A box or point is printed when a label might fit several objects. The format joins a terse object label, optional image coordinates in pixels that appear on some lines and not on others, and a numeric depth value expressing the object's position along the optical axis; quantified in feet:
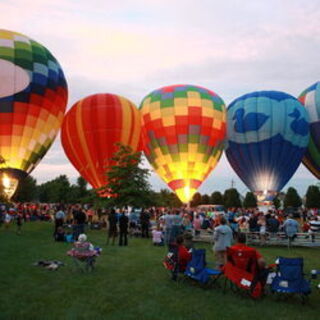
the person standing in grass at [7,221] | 64.64
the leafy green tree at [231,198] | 224.94
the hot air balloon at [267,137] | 91.35
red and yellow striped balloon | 91.50
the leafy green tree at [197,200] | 268.41
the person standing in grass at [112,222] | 48.44
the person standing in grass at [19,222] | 58.49
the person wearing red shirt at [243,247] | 22.13
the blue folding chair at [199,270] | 24.80
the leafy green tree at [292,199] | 204.74
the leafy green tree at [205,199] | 271.47
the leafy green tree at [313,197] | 191.83
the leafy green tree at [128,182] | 73.10
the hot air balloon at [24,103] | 76.95
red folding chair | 22.07
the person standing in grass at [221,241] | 29.07
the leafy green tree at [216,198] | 244.48
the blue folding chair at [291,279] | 21.31
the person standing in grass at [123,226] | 47.03
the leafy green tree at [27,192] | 240.94
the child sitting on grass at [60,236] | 50.14
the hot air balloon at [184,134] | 90.53
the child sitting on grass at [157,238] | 49.34
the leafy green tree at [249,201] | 219.82
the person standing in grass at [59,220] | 53.47
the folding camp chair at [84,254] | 29.53
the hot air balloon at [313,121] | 97.09
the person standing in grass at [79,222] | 50.06
